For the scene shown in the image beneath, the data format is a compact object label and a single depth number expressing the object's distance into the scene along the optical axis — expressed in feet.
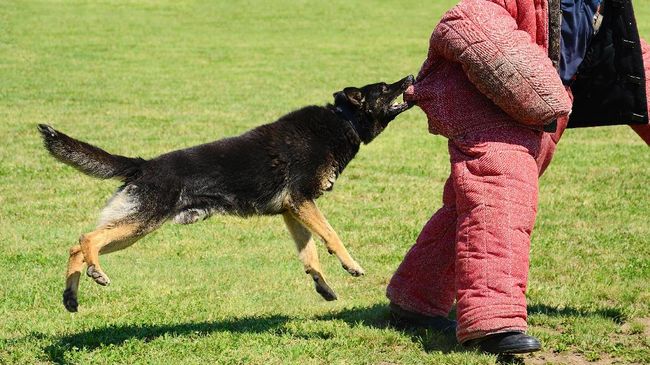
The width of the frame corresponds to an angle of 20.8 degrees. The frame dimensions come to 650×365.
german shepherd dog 33.52
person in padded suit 29.06
